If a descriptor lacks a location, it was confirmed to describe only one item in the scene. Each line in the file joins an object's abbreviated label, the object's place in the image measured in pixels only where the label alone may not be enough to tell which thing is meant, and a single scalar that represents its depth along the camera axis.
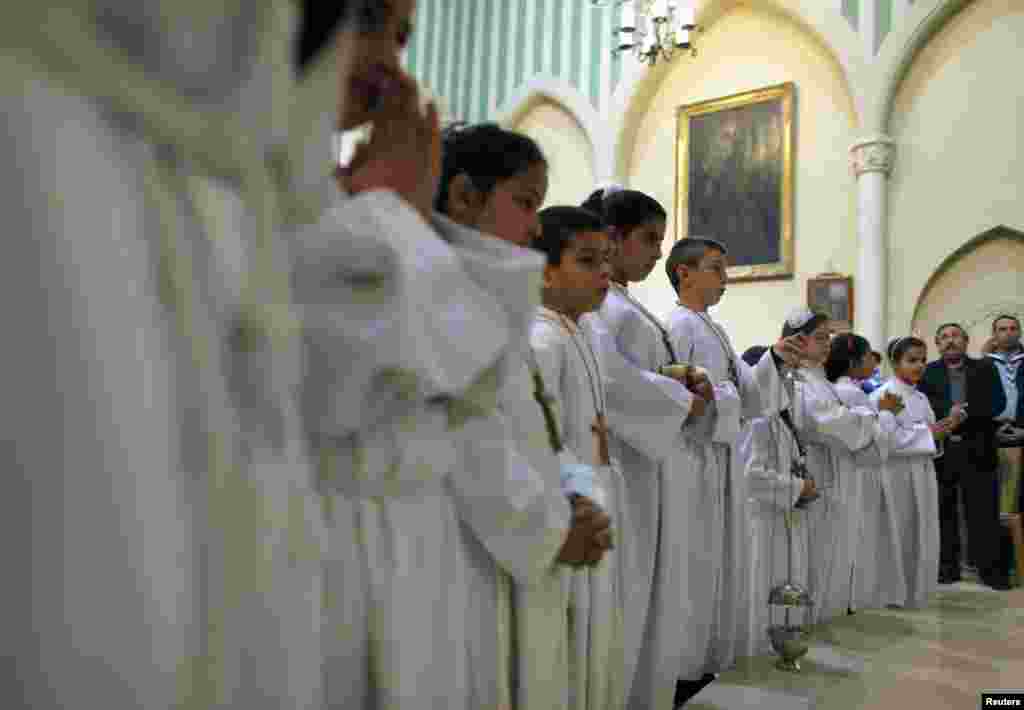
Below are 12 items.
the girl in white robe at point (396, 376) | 0.93
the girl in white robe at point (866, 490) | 5.96
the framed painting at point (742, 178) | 10.27
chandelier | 9.62
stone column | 9.21
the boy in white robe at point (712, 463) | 3.69
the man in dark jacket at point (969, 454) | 7.00
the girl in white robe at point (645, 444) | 2.92
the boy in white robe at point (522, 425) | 1.59
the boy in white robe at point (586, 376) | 2.01
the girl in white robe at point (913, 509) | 6.07
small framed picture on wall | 9.50
